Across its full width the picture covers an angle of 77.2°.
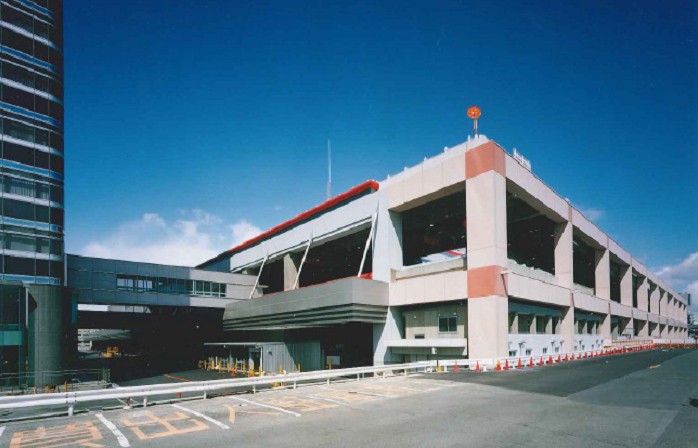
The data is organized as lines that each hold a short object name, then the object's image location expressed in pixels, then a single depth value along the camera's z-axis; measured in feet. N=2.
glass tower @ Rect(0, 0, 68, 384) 101.76
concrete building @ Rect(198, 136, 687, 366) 108.58
